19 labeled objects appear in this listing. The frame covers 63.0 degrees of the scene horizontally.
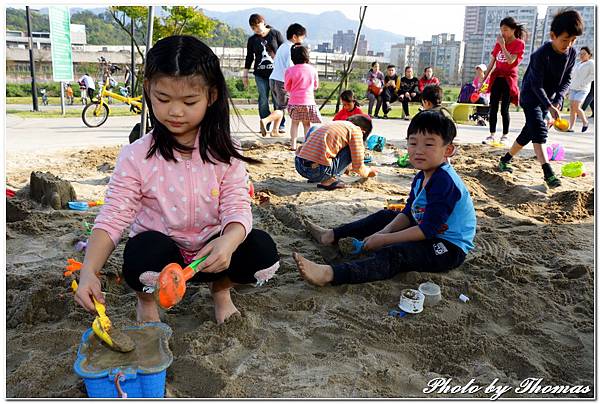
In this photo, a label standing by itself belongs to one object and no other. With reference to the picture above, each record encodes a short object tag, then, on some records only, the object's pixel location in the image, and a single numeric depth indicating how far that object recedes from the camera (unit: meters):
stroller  10.20
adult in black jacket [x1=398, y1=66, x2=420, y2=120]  11.70
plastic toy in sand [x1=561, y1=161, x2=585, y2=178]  4.83
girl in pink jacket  1.66
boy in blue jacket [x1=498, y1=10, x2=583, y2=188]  4.24
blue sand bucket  1.33
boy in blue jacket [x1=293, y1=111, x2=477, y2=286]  2.29
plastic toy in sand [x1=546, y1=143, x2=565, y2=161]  5.82
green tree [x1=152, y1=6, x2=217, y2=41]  16.33
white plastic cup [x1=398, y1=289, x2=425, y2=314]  2.05
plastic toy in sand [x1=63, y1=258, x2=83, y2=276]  2.26
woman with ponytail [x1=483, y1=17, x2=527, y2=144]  6.06
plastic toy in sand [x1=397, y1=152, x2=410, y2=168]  5.32
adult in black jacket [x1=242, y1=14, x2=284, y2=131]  6.83
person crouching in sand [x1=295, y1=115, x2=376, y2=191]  3.99
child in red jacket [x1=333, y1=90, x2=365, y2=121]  5.37
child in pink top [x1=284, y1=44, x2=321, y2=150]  5.95
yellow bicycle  7.89
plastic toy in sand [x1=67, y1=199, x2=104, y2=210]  3.43
